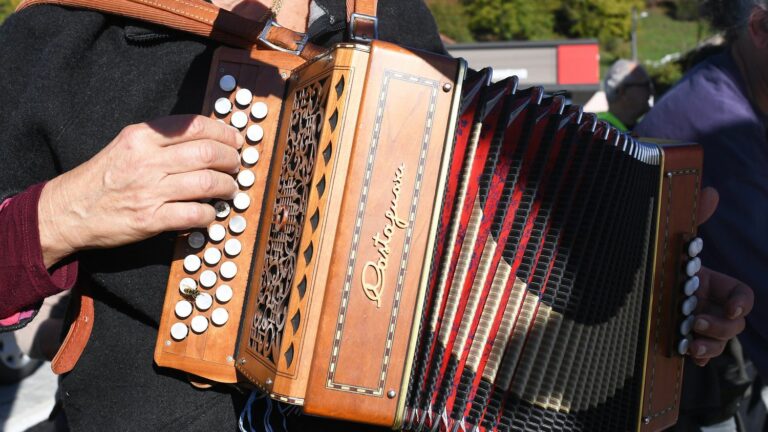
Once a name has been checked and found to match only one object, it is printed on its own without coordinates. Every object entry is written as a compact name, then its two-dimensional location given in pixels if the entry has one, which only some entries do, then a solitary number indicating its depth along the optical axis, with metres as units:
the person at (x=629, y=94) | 5.25
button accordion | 1.20
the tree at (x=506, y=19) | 27.61
